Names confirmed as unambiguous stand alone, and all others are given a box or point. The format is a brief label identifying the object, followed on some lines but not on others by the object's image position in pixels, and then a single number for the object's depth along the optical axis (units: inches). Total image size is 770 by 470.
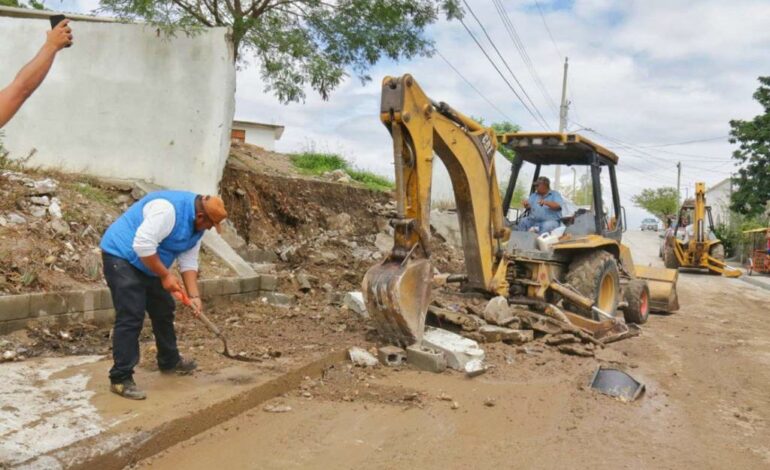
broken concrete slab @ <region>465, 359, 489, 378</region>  210.2
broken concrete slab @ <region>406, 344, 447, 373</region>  213.8
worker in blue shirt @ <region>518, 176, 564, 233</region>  316.2
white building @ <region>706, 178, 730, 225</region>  2428.4
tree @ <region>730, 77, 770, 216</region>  1038.4
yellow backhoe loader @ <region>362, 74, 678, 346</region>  220.5
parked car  2428.8
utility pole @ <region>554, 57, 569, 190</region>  1189.1
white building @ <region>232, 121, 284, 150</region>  1078.4
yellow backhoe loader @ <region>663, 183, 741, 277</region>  765.3
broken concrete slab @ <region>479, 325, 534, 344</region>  247.4
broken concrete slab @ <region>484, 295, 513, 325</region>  254.7
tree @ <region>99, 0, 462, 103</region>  386.0
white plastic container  297.8
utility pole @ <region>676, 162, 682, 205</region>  2419.0
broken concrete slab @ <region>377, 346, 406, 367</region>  218.2
